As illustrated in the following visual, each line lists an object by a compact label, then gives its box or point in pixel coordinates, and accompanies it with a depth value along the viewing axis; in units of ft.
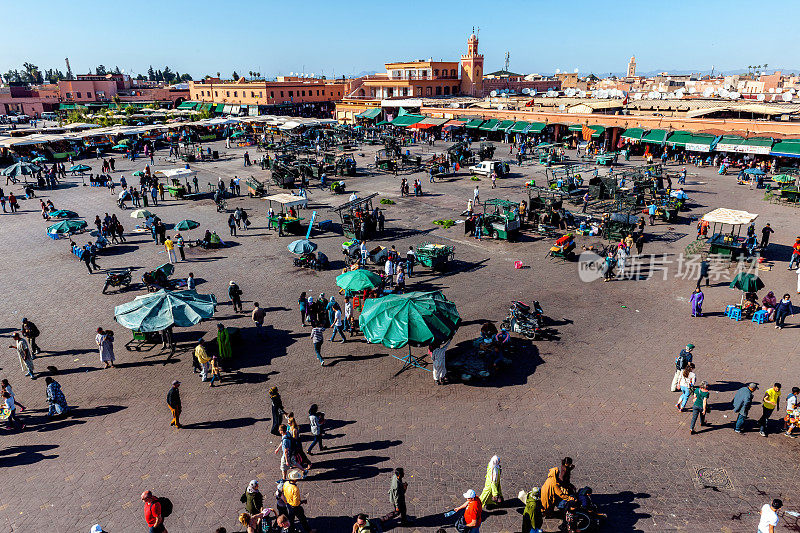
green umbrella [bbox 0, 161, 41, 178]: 113.50
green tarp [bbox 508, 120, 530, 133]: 168.14
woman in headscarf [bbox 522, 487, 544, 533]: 25.57
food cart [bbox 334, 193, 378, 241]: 77.51
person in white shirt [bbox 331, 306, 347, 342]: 47.60
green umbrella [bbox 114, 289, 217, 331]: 42.52
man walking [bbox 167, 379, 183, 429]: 34.78
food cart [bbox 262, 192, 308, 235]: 81.00
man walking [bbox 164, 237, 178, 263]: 68.49
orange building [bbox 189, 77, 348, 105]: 281.54
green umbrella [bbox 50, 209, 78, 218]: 85.72
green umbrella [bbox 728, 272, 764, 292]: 50.21
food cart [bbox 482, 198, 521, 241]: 77.00
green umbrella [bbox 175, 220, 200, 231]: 76.28
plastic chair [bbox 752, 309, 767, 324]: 49.44
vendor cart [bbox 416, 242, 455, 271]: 64.75
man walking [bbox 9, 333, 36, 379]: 41.81
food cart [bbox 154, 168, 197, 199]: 102.01
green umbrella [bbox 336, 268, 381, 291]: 51.06
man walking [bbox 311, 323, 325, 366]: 43.09
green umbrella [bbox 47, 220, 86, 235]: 74.13
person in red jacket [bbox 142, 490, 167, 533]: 25.46
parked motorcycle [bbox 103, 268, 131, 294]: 60.12
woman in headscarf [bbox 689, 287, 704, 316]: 50.72
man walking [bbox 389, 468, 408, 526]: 26.76
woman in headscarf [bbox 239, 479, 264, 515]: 26.21
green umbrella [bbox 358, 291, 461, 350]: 39.09
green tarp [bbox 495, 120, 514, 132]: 172.49
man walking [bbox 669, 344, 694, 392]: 39.73
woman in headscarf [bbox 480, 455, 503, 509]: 27.73
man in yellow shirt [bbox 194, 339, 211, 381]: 41.19
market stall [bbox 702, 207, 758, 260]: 62.69
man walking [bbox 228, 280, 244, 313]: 53.62
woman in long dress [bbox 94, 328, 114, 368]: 43.06
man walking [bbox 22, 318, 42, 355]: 45.50
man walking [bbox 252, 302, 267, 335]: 47.88
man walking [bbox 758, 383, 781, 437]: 33.37
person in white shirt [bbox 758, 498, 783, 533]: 24.56
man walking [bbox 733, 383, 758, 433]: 33.55
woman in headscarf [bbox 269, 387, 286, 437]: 34.04
